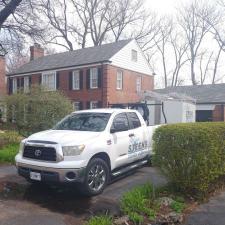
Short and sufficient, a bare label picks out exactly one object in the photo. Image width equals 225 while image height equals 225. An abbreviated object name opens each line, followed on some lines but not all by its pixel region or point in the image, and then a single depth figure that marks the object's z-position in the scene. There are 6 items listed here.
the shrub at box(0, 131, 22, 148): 9.78
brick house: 19.43
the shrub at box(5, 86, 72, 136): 9.61
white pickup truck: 4.83
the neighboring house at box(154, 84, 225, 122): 20.13
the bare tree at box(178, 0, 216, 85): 34.29
